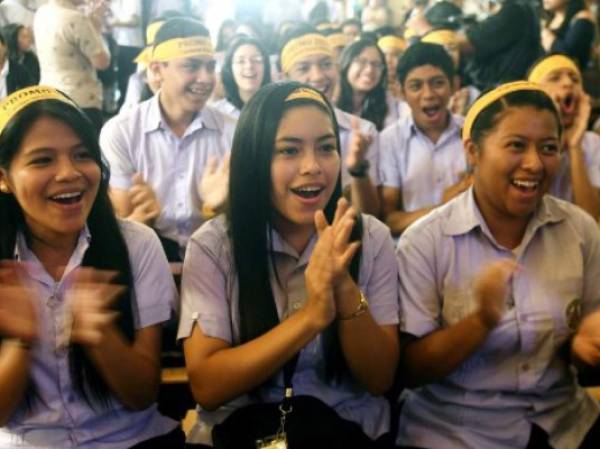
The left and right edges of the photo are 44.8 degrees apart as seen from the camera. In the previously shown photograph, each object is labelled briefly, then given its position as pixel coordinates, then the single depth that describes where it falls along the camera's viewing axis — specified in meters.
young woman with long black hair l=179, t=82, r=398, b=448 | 1.53
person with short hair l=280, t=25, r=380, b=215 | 2.79
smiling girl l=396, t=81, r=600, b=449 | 1.61
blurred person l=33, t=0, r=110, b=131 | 3.99
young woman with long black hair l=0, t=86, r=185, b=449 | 1.48
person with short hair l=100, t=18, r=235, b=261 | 2.79
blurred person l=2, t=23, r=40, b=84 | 4.61
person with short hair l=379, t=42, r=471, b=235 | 3.01
